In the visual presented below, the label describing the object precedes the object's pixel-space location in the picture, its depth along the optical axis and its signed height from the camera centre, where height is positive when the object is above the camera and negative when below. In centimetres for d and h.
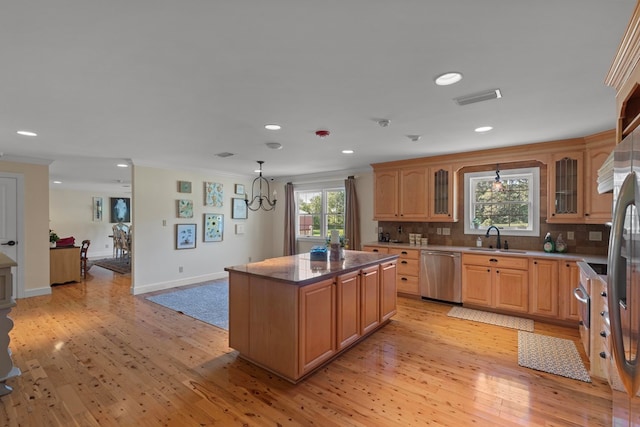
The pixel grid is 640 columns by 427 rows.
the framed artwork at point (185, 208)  596 +11
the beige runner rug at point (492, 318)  385 -142
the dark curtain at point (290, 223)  727 -23
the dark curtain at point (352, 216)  618 -6
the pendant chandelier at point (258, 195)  739 +47
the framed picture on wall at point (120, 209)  1066 +17
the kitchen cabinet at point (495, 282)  405 -97
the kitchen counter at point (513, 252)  361 -55
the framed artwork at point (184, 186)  597 +54
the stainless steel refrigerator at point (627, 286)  107 -28
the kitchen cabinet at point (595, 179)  354 +40
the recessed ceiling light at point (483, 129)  329 +93
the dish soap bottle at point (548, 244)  418 -44
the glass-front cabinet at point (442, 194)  486 +31
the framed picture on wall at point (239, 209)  704 +11
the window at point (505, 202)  448 +16
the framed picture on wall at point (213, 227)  646 -30
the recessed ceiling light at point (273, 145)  397 +91
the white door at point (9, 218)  484 -6
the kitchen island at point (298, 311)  253 -90
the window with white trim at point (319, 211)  682 +5
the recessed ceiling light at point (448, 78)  204 +93
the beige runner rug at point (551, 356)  272 -142
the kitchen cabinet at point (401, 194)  512 +33
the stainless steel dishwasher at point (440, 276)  455 -97
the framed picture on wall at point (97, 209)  1025 +17
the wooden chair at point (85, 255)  684 -94
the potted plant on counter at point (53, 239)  641 -54
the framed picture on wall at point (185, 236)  595 -44
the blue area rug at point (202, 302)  415 -141
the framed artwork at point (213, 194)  645 +42
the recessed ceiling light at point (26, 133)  340 +93
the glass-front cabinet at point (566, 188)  386 +32
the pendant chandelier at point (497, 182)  462 +47
